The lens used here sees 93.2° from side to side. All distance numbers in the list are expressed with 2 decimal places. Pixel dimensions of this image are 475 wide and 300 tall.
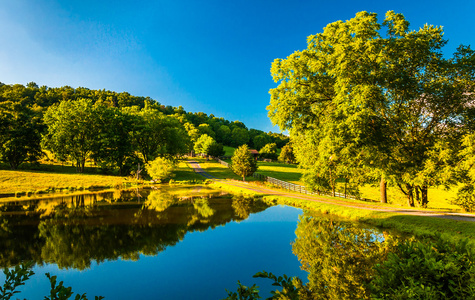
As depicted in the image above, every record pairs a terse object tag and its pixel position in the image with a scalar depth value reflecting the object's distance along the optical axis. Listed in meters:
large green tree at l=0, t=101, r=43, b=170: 41.81
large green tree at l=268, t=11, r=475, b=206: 16.81
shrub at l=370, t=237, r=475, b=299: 3.21
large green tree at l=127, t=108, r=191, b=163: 50.75
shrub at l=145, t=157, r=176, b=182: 43.06
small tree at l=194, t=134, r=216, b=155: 84.31
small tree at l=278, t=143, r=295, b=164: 85.31
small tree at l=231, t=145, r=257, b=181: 46.00
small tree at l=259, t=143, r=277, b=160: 102.03
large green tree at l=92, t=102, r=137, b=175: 46.09
